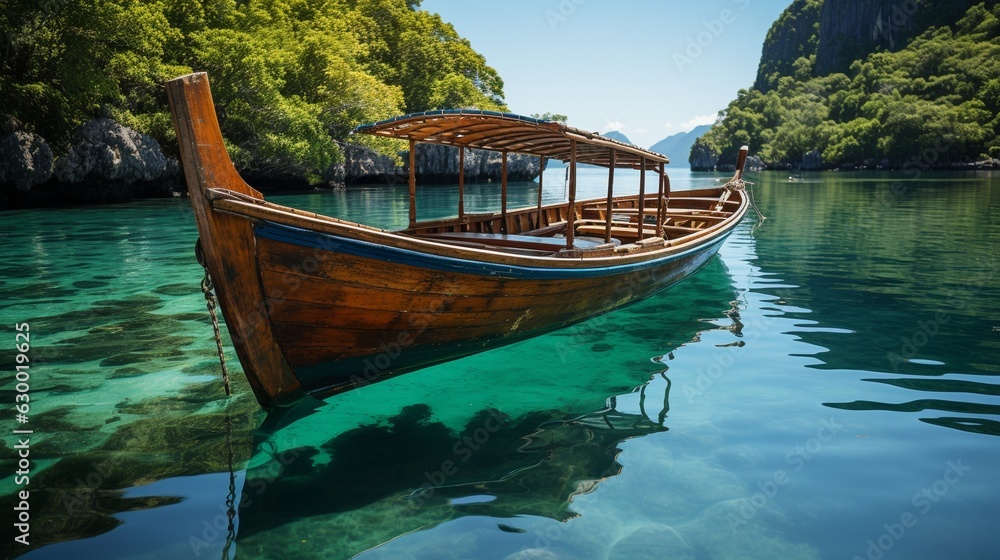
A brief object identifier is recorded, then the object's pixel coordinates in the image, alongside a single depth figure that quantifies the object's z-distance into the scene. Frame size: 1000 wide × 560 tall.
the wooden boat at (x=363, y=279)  4.43
